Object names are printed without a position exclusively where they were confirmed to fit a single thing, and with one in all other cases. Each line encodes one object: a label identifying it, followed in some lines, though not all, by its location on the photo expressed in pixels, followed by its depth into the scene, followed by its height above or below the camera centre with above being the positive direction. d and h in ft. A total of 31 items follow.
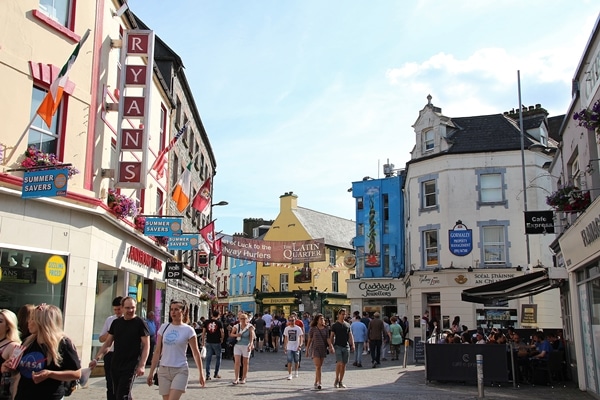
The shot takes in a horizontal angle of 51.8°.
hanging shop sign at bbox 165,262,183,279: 73.59 +5.38
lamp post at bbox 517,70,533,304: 92.89 +21.70
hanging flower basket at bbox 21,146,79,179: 39.75 +9.96
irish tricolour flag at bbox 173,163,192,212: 64.90 +12.85
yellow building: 179.93 +12.21
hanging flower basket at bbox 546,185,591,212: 41.24 +7.89
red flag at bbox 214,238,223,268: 106.87 +12.22
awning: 51.62 +2.62
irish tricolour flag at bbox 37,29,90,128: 38.93 +14.02
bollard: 39.32 -3.65
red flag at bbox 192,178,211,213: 74.43 +14.14
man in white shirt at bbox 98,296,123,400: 29.07 -1.82
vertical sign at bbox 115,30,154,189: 48.49 +16.27
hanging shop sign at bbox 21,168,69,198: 37.05 +7.87
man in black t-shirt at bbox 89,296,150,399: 26.22 -1.40
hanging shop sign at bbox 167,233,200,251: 64.39 +7.67
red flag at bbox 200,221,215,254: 86.10 +11.80
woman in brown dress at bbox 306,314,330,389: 45.93 -1.76
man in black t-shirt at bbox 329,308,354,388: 45.91 -1.97
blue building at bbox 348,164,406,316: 126.41 +14.12
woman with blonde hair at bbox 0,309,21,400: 16.93 -0.79
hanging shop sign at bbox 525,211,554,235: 51.24 +7.81
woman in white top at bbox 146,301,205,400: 25.73 -1.62
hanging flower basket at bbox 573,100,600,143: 33.68 +10.91
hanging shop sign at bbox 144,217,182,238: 56.95 +8.08
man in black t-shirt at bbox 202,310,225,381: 50.21 -1.84
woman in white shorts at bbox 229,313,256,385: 46.19 -1.97
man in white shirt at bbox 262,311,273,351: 90.74 -1.41
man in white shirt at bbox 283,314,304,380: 52.21 -2.25
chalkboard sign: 67.41 -3.67
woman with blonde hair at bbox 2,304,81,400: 16.72 -1.27
